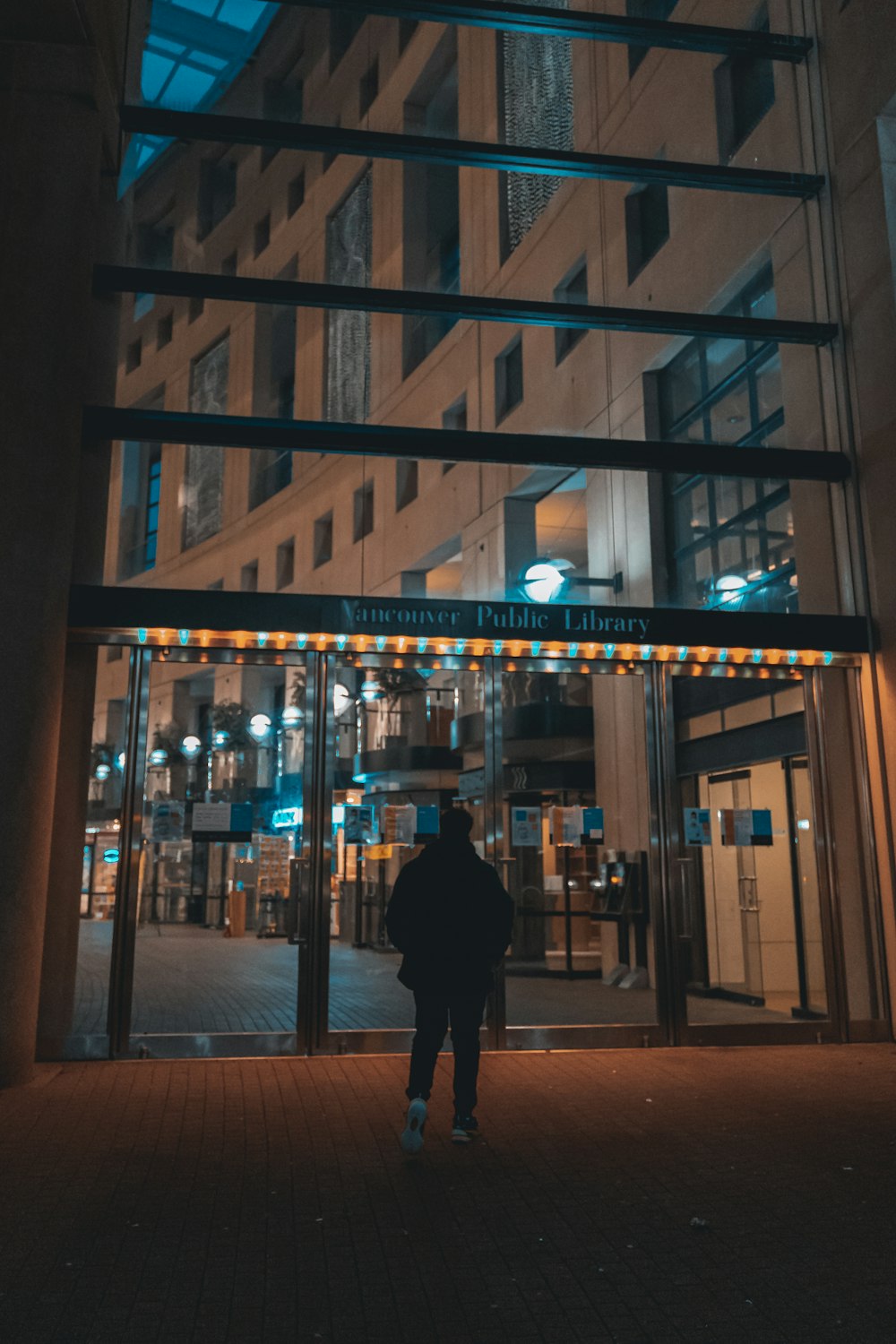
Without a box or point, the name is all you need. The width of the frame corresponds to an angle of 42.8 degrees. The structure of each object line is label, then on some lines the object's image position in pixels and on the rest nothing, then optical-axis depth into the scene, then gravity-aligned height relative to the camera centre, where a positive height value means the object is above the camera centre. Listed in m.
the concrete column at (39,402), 8.08 +3.66
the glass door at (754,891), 9.63 -0.03
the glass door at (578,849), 9.69 +0.34
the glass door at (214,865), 8.82 +0.21
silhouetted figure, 6.39 -0.34
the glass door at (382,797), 9.16 +0.77
